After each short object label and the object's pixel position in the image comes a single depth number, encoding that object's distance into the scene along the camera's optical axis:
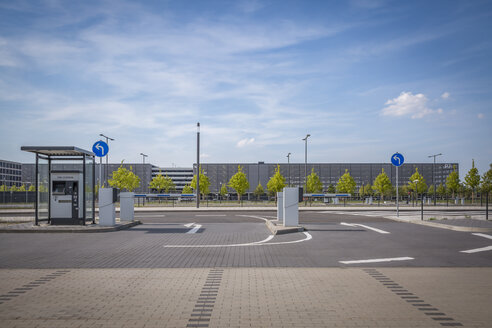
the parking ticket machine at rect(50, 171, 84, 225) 15.99
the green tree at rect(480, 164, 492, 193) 53.57
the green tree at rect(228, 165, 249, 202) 62.00
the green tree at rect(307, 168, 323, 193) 70.94
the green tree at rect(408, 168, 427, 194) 70.53
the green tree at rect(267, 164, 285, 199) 57.62
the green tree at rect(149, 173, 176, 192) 79.25
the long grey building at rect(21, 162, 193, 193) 139.38
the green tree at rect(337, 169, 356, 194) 76.94
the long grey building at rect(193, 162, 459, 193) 129.62
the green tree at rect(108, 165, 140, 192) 60.44
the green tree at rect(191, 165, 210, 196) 69.14
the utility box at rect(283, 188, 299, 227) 15.16
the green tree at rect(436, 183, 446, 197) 87.03
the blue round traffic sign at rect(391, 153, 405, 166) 22.07
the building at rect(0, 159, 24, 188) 133.25
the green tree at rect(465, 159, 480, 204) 60.59
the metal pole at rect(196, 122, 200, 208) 35.40
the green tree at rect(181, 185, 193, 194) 93.57
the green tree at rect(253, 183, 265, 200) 101.26
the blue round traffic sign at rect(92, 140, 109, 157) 18.22
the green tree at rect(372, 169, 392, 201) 70.89
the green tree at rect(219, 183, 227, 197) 98.45
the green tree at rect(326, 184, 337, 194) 109.12
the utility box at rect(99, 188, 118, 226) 15.68
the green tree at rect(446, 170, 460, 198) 65.34
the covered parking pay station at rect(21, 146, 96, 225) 15.97
